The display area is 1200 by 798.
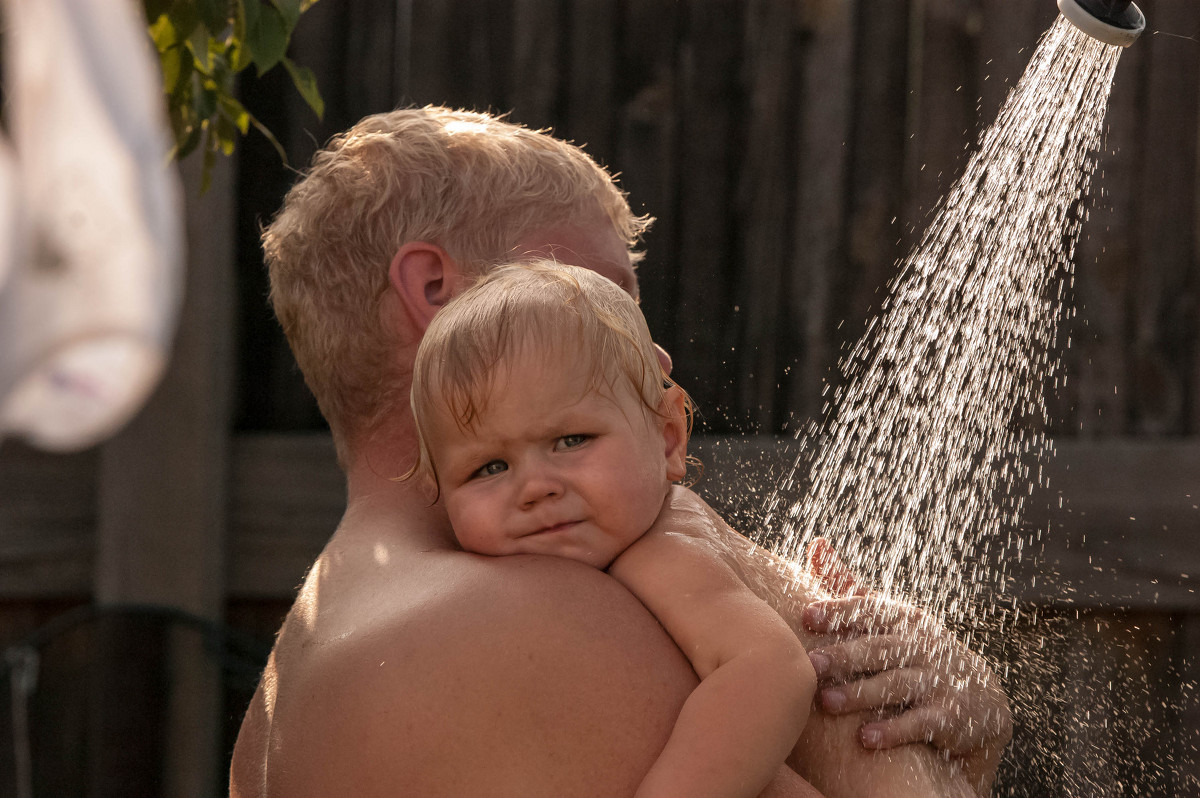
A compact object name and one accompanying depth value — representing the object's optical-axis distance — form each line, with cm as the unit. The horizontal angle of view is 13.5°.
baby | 261
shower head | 271
